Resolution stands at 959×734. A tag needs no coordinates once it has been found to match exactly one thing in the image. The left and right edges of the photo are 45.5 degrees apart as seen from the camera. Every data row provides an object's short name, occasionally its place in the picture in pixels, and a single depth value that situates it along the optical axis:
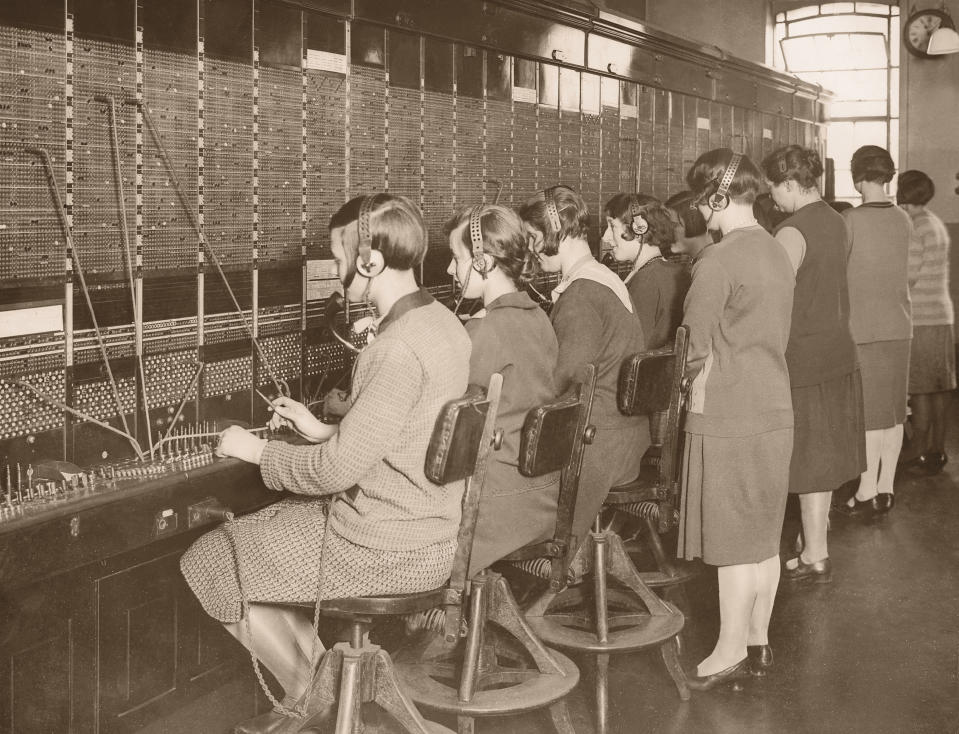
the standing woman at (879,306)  4.96
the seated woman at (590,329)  3.10
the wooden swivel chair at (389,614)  2.25
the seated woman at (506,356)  2.70
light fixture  9.16
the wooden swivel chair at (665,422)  3.03
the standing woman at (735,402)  3.13
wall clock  9.62
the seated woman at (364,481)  2.26
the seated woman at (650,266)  4.00
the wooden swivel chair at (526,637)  2.53
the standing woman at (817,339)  3.96
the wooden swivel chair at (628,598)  3.04
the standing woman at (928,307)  5.76
